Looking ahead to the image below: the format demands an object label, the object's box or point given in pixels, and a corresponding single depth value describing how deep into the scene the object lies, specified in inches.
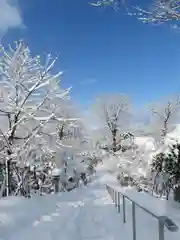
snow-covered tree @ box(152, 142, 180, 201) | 253.1
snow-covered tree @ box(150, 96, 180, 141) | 1037.9
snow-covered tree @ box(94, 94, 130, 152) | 1187.6
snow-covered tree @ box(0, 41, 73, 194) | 317.4
